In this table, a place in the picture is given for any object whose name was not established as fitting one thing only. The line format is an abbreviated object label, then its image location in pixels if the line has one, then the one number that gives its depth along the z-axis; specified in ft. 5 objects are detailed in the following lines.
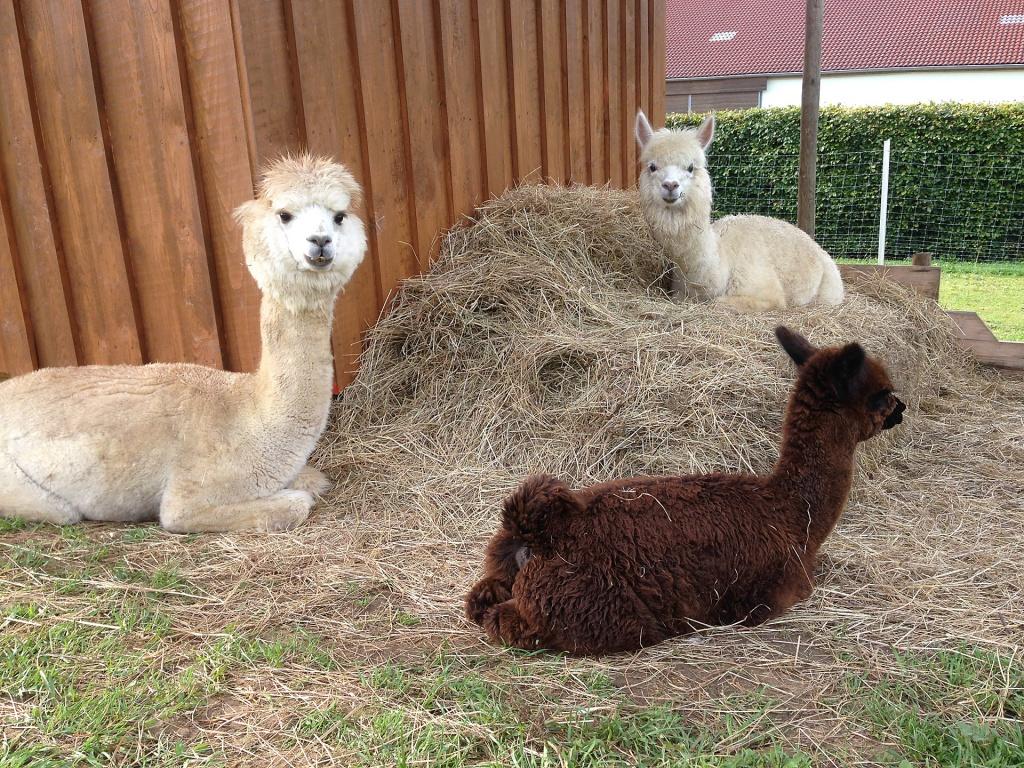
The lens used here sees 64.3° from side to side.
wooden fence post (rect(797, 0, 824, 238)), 22.17
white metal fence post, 38.35
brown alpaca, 8.59
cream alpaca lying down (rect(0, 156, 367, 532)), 12.37
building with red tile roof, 80.48
